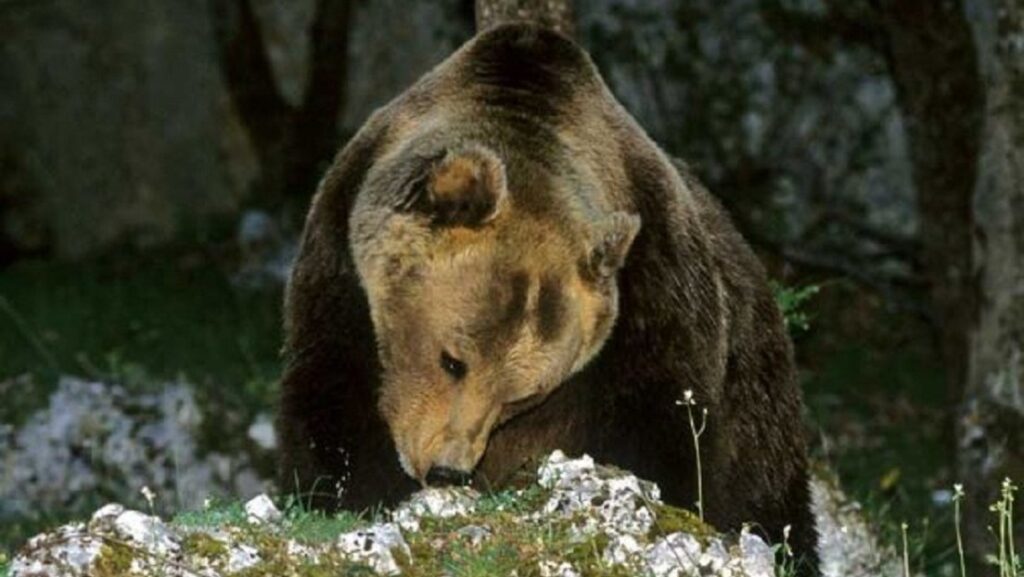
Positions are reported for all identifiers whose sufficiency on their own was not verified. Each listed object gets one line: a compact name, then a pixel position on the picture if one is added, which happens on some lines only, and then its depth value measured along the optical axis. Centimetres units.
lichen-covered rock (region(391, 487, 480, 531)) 1222
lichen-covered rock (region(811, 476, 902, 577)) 1858
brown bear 1305
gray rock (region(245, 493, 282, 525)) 1226
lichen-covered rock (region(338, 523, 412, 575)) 1150
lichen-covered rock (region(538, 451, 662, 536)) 1207
